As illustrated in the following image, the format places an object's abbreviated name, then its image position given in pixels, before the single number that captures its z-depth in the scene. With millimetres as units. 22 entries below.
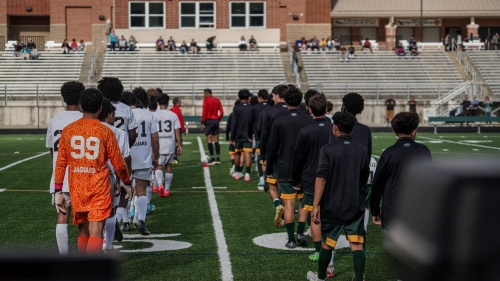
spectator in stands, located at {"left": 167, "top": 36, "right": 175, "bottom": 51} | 50125
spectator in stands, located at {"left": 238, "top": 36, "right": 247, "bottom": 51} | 50750
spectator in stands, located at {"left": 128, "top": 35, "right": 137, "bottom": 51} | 50000
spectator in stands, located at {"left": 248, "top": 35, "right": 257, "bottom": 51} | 50938
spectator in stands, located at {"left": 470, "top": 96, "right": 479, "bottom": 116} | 39250
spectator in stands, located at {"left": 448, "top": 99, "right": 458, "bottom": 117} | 40838
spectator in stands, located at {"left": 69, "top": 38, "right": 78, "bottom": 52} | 50312
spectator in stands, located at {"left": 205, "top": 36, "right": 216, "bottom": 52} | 50406
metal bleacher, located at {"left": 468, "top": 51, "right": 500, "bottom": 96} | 46244
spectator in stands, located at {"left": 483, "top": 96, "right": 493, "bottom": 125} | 39031
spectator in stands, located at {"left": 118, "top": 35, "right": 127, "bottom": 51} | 49938
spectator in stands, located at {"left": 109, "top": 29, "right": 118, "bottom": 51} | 49594
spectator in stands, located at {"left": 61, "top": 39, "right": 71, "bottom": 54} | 49406
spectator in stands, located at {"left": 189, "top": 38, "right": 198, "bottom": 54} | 49381
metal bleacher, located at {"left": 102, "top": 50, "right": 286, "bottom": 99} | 44344
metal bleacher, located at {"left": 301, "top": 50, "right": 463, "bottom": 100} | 44906
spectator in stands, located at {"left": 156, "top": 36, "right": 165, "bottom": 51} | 50094
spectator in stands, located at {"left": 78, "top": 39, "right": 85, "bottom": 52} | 50531
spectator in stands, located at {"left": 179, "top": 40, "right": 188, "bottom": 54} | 49656
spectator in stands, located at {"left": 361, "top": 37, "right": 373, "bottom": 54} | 51419
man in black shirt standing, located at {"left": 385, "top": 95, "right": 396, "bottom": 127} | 39906
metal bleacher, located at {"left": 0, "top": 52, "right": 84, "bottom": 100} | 43062
